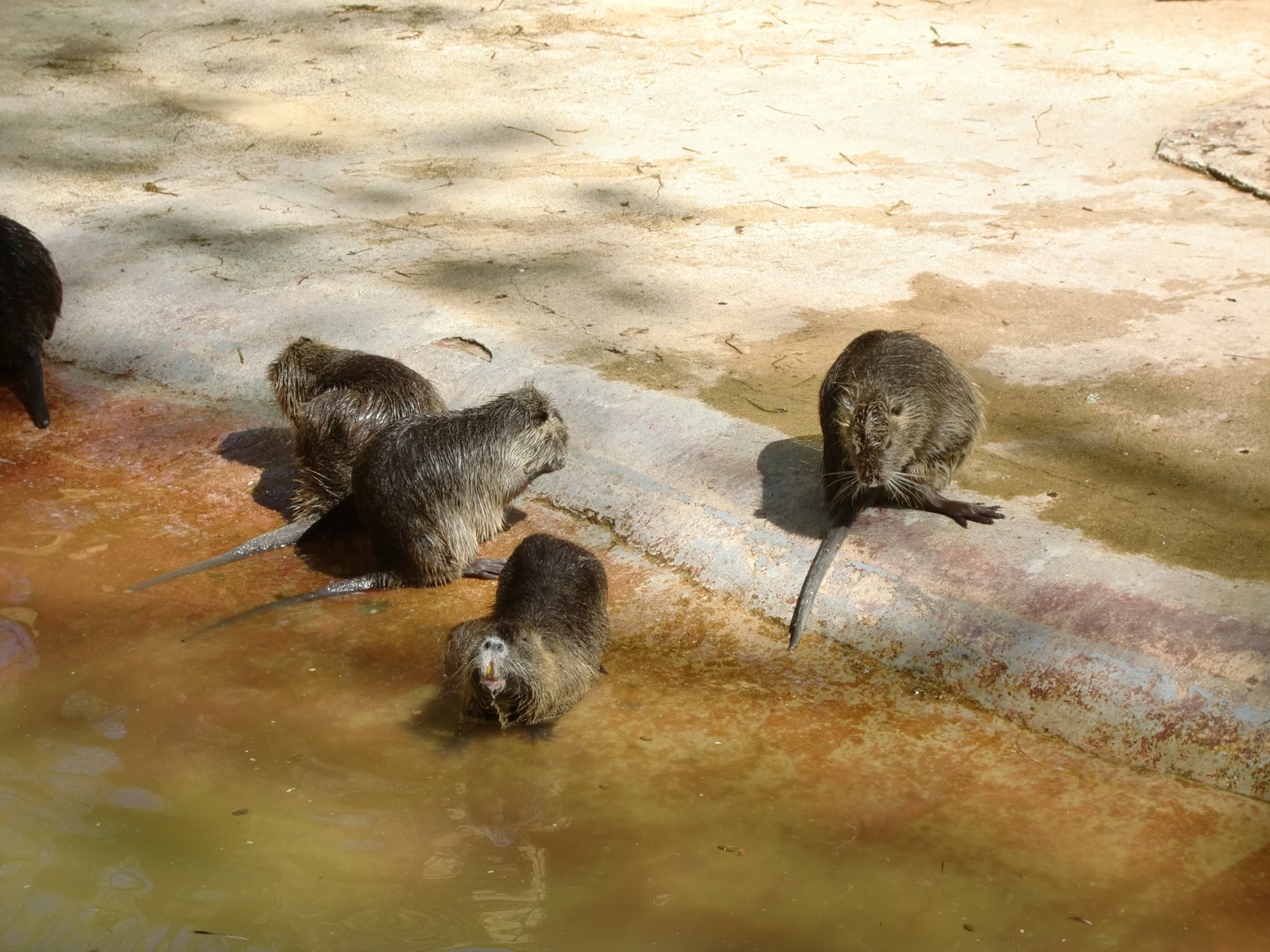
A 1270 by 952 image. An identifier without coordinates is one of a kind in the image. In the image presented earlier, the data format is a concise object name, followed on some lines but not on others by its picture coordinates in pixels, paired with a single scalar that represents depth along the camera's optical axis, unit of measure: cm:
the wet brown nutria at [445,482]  413
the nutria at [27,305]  514
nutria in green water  334
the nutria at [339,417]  441
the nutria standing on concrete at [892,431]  377
